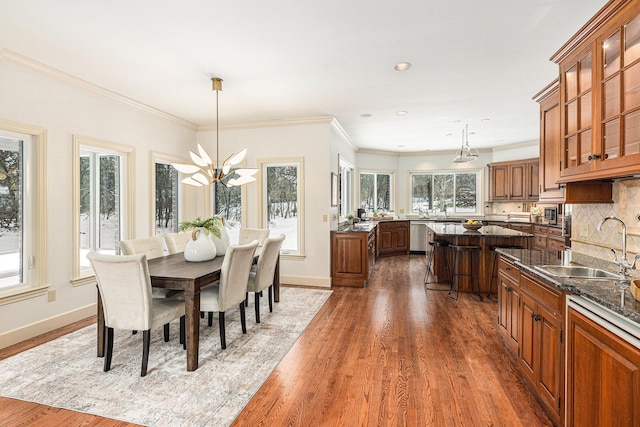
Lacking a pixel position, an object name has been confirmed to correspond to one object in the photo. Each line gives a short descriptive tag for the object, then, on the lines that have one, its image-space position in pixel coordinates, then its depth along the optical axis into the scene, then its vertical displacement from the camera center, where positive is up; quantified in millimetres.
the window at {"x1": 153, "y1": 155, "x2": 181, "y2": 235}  4985 +216
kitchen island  4617 -450
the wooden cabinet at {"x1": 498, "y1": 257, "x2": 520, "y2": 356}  2555 -768
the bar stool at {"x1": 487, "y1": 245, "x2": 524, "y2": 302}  4730 -840
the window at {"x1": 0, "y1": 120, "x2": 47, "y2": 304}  3123 -10
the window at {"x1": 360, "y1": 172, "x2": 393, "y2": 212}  8531 +523
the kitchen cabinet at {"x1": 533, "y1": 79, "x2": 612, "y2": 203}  2400 +356
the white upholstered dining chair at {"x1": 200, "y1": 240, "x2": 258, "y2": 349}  2904 -667
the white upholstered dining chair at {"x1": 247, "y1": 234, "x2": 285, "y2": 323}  3615 -655
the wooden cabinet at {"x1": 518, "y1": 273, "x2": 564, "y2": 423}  1859 -818
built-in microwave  6223 -81
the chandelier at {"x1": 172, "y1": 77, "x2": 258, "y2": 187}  3447 +451
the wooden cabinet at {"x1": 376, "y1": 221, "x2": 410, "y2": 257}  7793 -660
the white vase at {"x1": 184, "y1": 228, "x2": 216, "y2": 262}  3322 -376
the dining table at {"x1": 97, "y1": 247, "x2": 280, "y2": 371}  2611 -614
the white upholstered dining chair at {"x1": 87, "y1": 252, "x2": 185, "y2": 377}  2381 -645
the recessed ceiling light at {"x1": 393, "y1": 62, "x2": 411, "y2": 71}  3182 +1427
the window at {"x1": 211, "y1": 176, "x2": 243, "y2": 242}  5695 +87
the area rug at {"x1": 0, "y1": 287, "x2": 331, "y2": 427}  2133 -1269
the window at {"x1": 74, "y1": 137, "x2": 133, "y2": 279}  3732 +163
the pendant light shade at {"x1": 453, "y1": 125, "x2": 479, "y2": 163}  5598 +973
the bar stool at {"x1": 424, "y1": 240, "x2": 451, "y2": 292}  5117 -778
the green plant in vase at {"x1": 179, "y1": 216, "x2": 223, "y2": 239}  3318 -145
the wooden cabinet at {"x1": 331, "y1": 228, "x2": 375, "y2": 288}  5234 -766
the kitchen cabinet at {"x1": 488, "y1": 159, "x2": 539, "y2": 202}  7016 +684
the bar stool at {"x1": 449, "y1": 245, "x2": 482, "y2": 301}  4828 -808
